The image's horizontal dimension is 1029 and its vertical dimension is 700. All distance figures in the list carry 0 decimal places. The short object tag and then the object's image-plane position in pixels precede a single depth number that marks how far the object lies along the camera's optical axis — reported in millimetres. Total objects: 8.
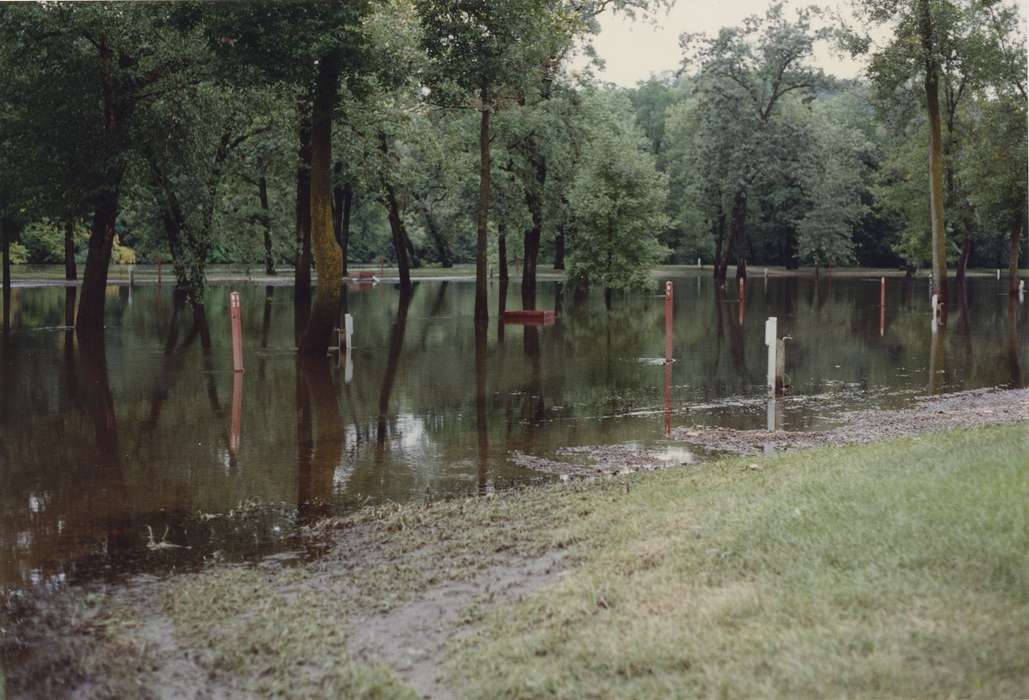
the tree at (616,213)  45531
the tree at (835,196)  77125
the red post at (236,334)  20000
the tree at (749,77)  59094
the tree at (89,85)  24094
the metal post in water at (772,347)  17391
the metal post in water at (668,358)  17141
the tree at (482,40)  28250
